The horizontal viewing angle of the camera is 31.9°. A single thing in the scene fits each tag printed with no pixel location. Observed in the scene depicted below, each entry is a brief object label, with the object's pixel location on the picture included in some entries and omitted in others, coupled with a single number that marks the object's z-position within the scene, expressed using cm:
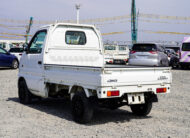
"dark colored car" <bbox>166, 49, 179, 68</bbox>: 2639
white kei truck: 644
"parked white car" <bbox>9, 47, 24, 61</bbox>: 2544
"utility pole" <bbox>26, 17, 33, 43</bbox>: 8462
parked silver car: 1944
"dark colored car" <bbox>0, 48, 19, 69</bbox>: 2128
